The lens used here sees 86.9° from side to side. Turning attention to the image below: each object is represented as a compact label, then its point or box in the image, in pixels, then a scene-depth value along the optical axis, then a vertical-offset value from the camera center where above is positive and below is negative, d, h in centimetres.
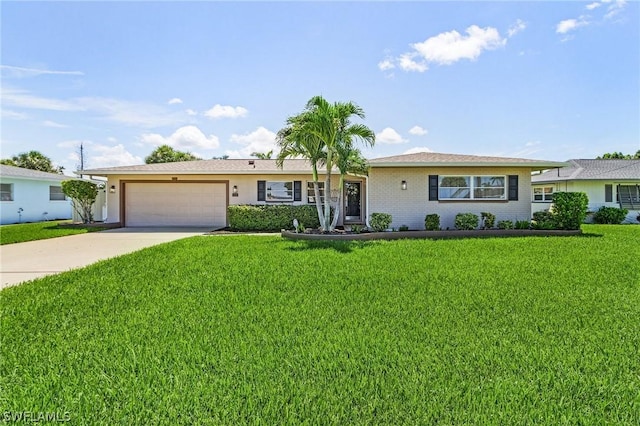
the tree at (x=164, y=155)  3666 +669
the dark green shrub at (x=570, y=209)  1247 +9
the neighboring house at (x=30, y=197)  1819 +125
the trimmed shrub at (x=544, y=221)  1275 -35
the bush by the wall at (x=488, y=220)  1320 -29
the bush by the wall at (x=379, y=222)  1259 -30
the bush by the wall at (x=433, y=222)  1291 -34
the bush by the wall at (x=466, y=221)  1280 -32
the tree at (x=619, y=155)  3421 +571
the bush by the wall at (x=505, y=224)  1286 -45
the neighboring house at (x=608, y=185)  1891 +151
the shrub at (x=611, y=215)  1817 -22
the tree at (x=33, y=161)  3341 +574
